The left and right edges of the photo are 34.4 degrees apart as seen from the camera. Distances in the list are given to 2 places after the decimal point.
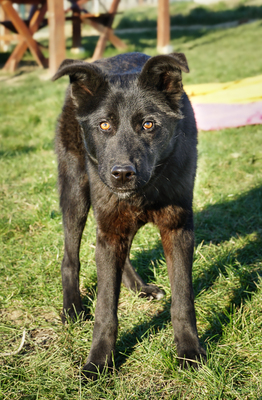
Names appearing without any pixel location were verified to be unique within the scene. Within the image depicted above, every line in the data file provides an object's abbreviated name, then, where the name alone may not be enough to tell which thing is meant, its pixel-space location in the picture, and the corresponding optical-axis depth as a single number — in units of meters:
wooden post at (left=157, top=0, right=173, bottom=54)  11.65
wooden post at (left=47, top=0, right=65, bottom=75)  9.07
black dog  2.21
